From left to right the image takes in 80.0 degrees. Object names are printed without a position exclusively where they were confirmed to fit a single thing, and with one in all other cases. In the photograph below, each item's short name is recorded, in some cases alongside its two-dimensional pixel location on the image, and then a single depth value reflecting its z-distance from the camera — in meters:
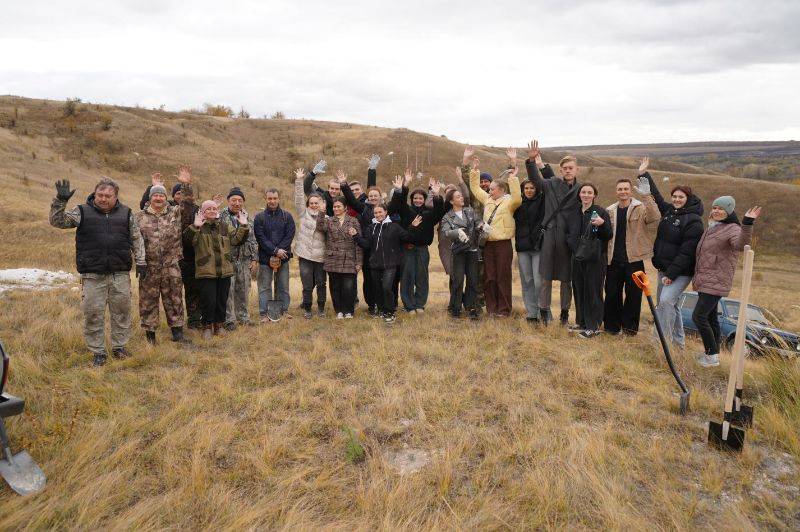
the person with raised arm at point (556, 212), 6.88
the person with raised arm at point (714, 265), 5.51
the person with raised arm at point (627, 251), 6.35
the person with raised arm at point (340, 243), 7.58
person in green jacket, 6.45
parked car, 7.62
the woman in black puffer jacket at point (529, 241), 7.18
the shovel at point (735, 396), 3.61
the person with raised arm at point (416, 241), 7.68
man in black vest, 5.35
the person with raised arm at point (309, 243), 7.68
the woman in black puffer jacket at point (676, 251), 5.92
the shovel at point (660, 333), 4.29
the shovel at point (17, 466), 3.09
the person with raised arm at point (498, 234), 7.31
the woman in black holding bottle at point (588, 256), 6.46
